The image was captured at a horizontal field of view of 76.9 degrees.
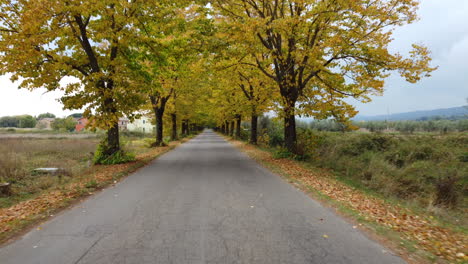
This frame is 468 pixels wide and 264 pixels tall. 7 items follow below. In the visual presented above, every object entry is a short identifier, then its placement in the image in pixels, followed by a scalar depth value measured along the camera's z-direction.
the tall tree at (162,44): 13.33
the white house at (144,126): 95.46
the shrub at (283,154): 15.98
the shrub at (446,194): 9.74
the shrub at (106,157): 13.45
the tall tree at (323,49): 11.91
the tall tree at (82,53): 10.12
